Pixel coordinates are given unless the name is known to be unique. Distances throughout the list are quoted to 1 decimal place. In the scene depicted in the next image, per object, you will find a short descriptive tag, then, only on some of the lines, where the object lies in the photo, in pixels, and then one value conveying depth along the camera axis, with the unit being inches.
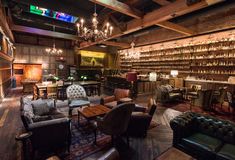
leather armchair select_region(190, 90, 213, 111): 205.3
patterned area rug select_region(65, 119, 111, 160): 98.9
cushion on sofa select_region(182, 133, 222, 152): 80.1
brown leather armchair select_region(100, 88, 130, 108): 171.9
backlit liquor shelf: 239.8
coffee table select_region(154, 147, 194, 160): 64.8
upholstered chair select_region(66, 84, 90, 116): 166.1
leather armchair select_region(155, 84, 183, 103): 233.9
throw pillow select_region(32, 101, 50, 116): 131.0
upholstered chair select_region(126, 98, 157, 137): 117.2
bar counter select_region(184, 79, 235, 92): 229.5
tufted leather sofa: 78.3
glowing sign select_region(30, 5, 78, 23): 215.7
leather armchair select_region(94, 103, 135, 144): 96.0
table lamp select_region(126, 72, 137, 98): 206.9
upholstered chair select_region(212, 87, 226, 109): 211.0
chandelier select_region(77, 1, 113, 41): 169.1
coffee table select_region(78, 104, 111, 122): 122.3
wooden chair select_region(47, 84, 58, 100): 237.9
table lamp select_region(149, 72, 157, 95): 231.1
